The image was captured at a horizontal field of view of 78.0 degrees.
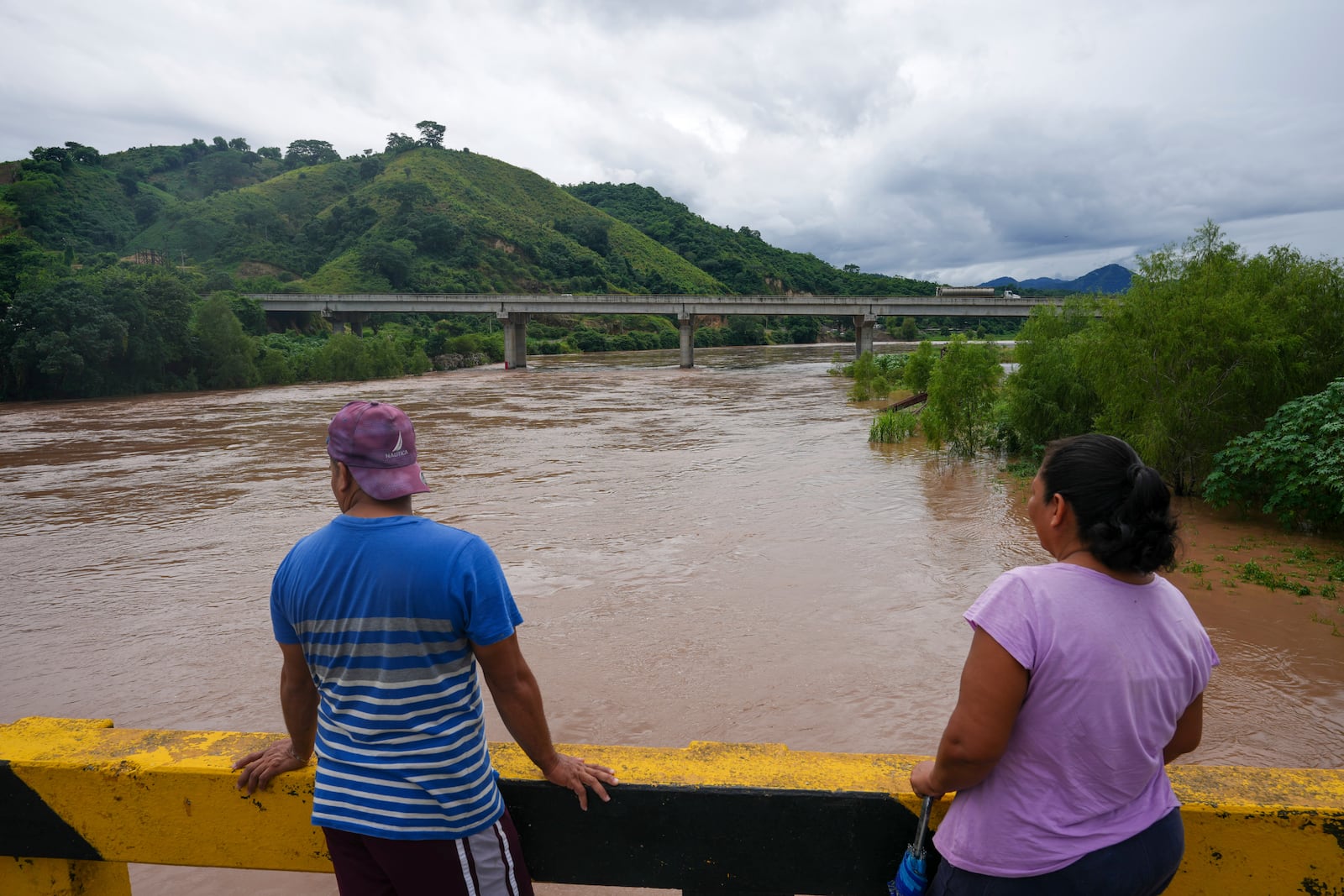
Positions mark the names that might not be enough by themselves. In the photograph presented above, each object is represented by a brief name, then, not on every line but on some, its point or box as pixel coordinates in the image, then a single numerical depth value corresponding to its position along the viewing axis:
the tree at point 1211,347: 13.15
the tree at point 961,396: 20.16
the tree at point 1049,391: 18.02
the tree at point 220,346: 47.78
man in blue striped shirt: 2.04
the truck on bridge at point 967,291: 77.94
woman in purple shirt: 1.82
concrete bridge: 65.38
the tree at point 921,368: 30.12
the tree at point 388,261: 95.88
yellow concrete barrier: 1.96
